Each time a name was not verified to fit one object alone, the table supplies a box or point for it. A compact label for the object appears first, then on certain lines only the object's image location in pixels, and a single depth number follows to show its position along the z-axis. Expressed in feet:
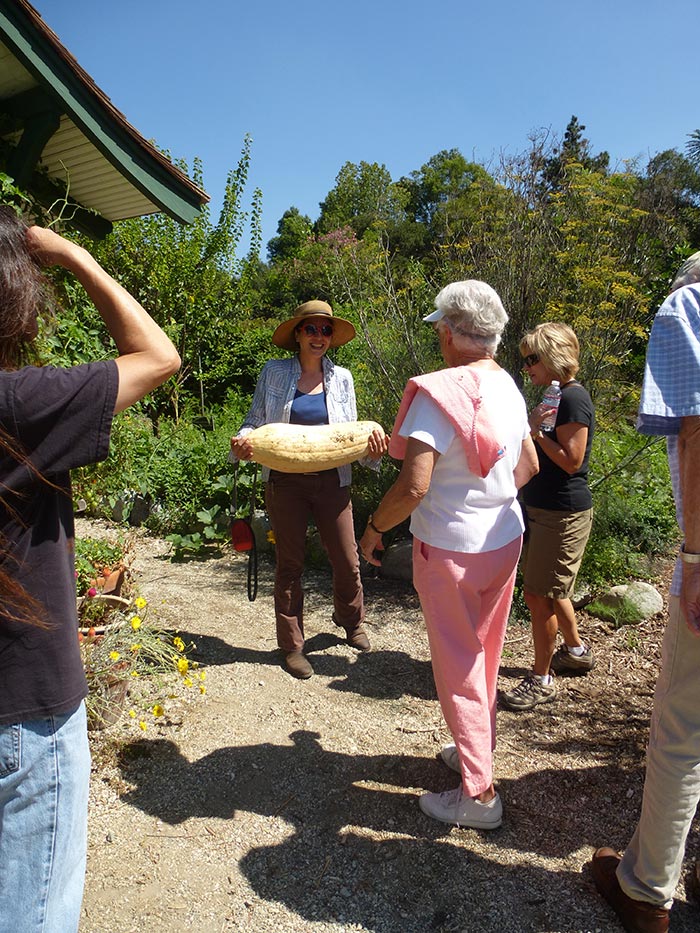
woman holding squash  12.24
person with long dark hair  4.08
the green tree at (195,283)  32.17
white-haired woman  7.55
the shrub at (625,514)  16.83
